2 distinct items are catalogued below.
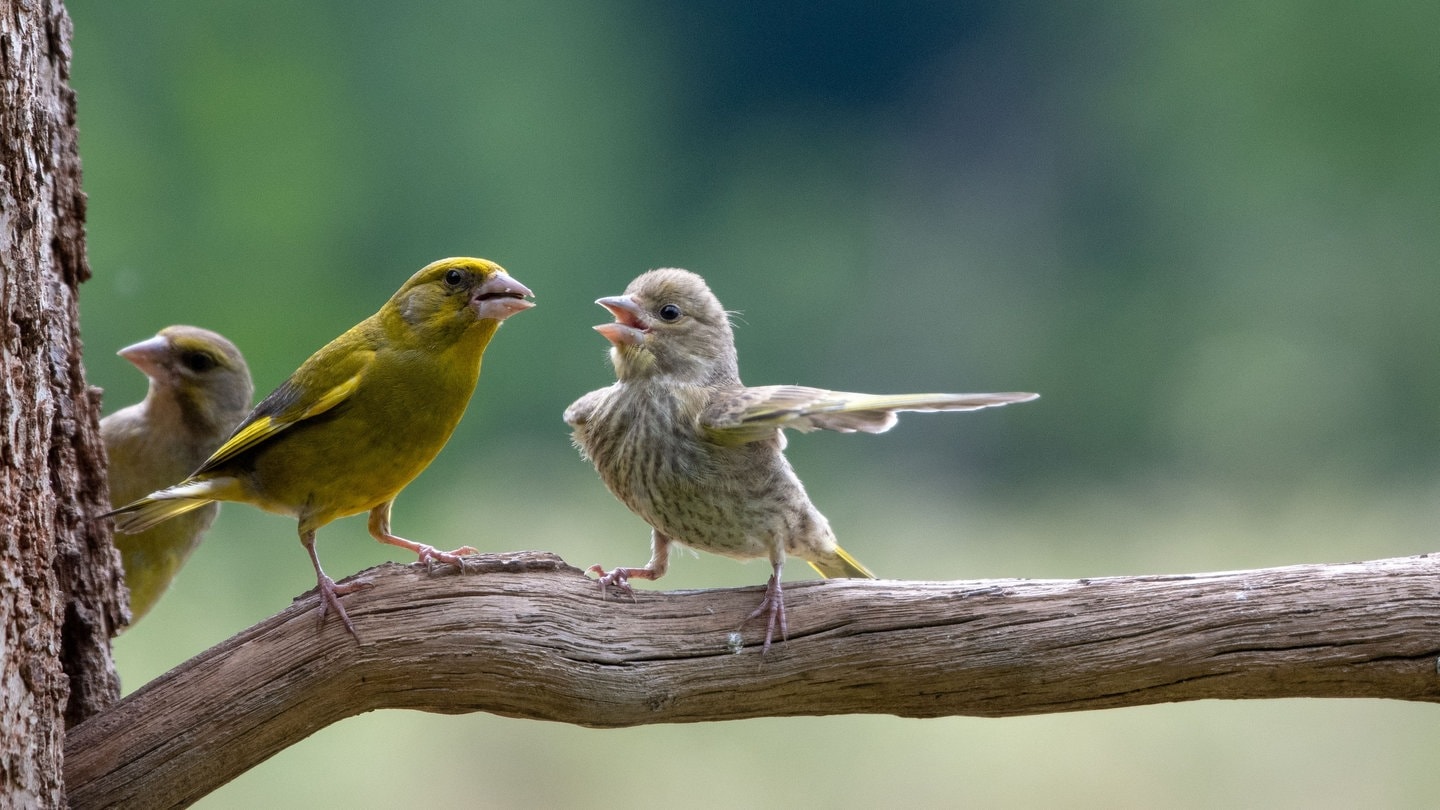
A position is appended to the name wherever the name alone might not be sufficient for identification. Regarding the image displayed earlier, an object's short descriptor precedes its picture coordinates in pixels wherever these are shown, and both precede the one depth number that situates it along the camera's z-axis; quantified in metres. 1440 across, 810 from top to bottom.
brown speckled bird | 5.93
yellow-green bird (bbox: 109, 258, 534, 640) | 5.89
